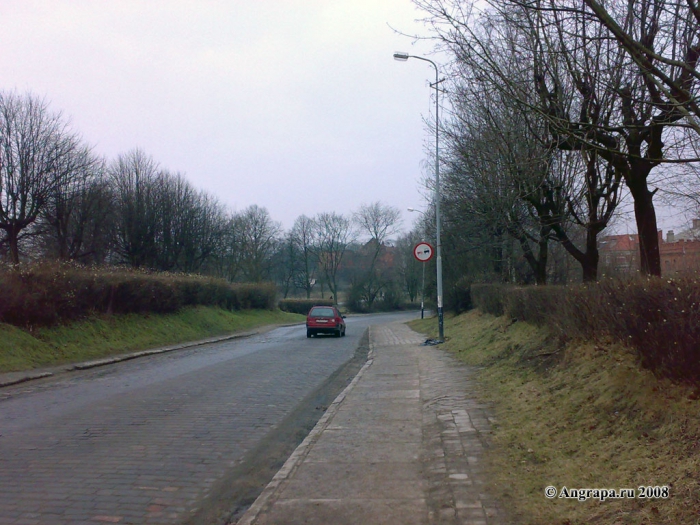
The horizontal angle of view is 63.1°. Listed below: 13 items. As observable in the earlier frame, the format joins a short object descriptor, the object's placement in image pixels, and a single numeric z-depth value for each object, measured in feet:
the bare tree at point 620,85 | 26.27
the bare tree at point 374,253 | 254.47
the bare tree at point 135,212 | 125.80
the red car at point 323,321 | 93.71
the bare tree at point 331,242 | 272.31
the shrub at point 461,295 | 96.38
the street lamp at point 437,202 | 55.98
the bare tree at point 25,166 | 87.15
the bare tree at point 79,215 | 96.84
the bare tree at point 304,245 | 271.49
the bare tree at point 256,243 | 213.25
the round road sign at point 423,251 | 61.67
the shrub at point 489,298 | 61.77
